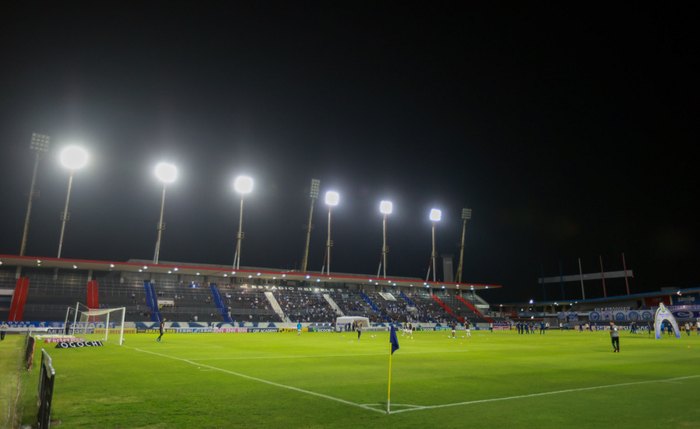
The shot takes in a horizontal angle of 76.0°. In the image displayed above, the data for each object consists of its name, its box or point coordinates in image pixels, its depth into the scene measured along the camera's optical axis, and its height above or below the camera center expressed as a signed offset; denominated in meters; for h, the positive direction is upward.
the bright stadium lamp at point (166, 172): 63.03 +18.51
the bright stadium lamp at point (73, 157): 57.25 +18.35
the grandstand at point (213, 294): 60.68 +2.03
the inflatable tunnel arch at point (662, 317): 46.64 +0.02
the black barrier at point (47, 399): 6.56 -1.44
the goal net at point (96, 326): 43.56 -2.44
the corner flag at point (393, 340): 10.41 -0.68
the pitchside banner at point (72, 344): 28.68 -2.61
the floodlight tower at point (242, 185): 70.50 +18.86
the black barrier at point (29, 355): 17.28 -2.07
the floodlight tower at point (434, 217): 96.00 +20.03
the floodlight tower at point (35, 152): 56.72 +18.93
